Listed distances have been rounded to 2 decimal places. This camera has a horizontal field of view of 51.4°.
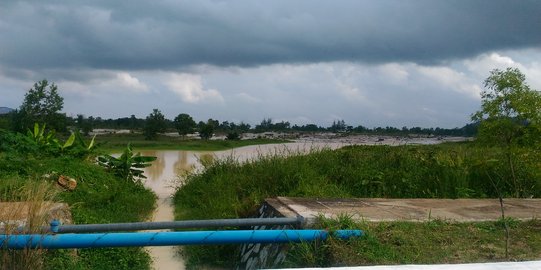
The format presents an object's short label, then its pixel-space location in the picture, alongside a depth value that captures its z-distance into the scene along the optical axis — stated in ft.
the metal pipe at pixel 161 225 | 14.38
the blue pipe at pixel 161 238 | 12.30
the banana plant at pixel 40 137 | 38.83
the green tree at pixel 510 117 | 18.31
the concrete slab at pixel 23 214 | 12.82
